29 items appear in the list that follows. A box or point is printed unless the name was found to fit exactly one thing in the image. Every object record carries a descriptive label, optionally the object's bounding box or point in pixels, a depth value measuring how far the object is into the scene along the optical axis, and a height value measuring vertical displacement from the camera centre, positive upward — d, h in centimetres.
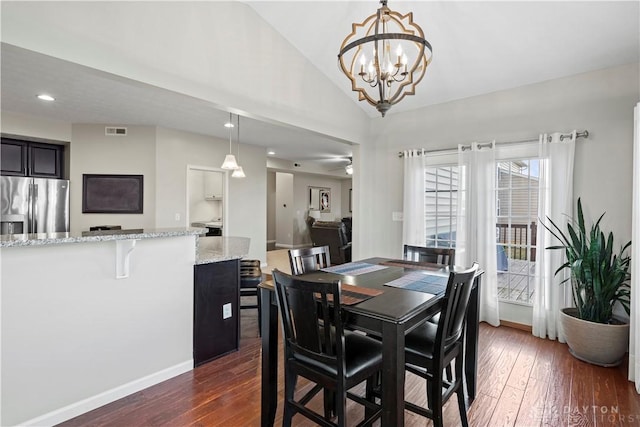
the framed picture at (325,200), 1080 +40
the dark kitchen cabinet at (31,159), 454 +75
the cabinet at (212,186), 823 +66
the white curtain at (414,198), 414 +20
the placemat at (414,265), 248 -43
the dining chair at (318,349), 146 -71
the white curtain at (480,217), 360 -4
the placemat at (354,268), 236 -44
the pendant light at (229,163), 416 +63
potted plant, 263 -71
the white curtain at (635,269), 238 -41
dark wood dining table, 141 -55
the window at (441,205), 409 +11
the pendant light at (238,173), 457 +55
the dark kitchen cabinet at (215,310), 270 -88
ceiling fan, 811 +140
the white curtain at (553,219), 313 -6
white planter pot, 260 -106
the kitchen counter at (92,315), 185 -72
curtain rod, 307 +79
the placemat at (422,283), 188 -45
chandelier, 180 +91
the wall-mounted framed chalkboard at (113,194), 499 +25
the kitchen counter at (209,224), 699 -31
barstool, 330 -71
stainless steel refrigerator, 436 +5
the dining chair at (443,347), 160 -75
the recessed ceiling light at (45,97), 368 +133
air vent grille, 498 +125
